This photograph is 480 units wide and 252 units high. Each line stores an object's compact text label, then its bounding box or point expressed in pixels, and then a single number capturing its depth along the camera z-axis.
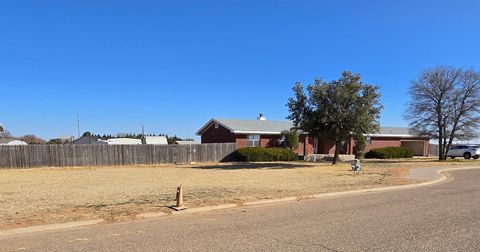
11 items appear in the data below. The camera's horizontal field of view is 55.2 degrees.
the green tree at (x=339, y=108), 31.02
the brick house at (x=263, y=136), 43.62
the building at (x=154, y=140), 66.06
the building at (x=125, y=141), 63.75
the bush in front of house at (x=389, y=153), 47.41
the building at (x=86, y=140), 68.88
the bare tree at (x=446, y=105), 39.75
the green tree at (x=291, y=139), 43.34
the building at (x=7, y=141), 61.72
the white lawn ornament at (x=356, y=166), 25.45
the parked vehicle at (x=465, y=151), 47.81
